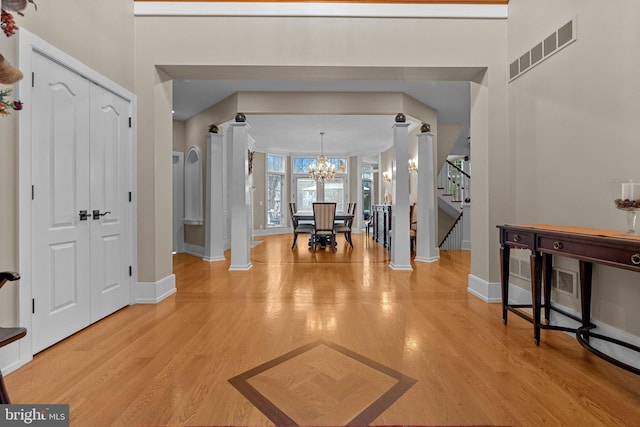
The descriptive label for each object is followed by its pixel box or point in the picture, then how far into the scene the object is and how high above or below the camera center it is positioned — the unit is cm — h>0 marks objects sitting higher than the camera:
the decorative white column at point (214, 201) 534 +16
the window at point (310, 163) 1009 +163
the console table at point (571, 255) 150 -28
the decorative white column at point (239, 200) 455 +15
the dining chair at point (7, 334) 110 -49
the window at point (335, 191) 1024 +65
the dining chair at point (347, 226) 640 -39
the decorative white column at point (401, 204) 460 +8
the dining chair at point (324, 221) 595 -25
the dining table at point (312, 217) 646 -18
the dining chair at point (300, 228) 630 -42
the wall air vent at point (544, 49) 225 +138
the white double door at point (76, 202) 197 +6
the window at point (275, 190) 973 +66
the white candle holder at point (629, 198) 163 +6
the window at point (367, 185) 1081 +91
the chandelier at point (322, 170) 816 +111
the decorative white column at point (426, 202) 520 +13
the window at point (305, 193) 1030 +58
